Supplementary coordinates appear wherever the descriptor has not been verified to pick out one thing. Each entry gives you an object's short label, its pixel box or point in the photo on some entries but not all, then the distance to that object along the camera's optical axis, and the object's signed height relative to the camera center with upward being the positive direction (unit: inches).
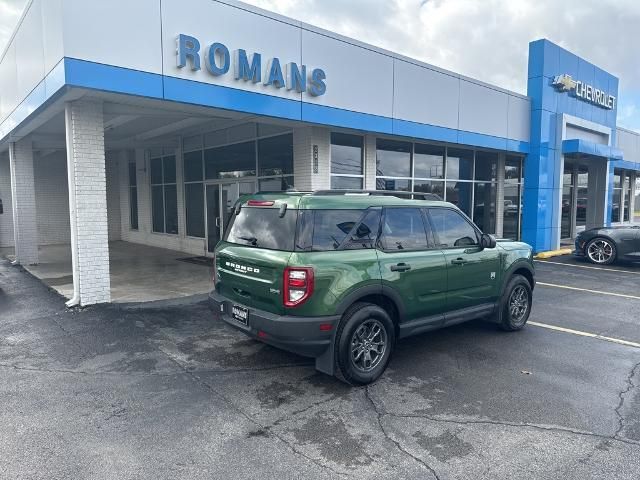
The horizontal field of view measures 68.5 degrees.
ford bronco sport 172.1 -30.2
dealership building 282.5 +63.4
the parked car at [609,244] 495.5 -49.6
